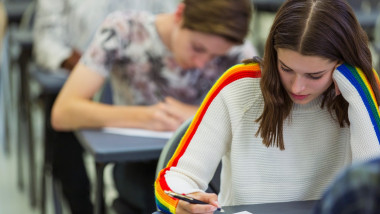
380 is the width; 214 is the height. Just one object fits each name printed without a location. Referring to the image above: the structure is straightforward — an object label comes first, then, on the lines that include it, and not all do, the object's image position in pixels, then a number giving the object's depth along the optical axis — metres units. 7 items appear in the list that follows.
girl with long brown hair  2.22
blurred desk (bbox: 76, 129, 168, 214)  2.84
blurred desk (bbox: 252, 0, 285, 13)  7.79
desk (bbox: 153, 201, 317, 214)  2.15
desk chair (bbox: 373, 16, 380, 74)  6.78
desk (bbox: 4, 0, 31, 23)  7.16
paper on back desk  3.07
